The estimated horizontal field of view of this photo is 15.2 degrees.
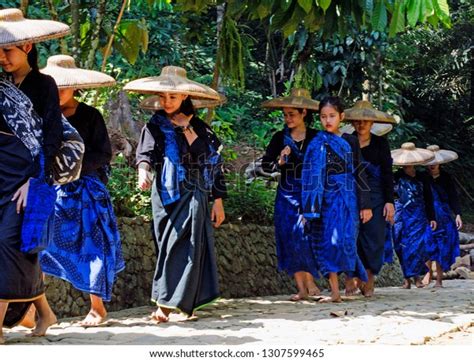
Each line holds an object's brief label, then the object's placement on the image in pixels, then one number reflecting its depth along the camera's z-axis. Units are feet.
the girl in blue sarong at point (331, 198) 53.66
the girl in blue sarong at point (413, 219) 73.31
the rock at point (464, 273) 92.02
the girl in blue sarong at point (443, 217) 74.59
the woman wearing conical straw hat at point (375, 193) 58.44
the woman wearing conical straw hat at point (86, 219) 41.96
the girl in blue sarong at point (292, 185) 55.46
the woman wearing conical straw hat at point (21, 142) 32.99
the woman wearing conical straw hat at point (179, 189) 44.02
